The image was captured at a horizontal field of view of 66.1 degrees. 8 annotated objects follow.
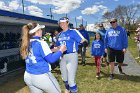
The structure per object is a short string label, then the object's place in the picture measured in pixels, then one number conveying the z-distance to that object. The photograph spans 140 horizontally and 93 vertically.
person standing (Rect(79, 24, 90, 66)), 5.23
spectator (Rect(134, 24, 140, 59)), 5.76
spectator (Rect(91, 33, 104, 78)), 3.94
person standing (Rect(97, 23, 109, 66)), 4.44
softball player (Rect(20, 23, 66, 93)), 1.68
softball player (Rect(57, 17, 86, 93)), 2.67
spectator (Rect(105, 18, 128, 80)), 3.66
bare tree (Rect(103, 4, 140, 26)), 27.49
